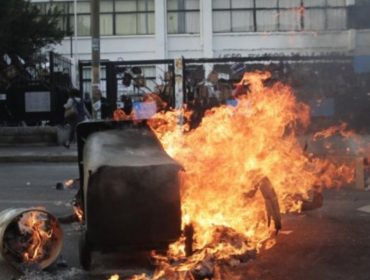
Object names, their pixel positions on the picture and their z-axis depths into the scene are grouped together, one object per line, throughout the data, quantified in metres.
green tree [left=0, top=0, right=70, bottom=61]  16.14
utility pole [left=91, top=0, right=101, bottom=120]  11.55
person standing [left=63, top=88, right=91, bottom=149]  13.73
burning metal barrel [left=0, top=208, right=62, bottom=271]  4.71
